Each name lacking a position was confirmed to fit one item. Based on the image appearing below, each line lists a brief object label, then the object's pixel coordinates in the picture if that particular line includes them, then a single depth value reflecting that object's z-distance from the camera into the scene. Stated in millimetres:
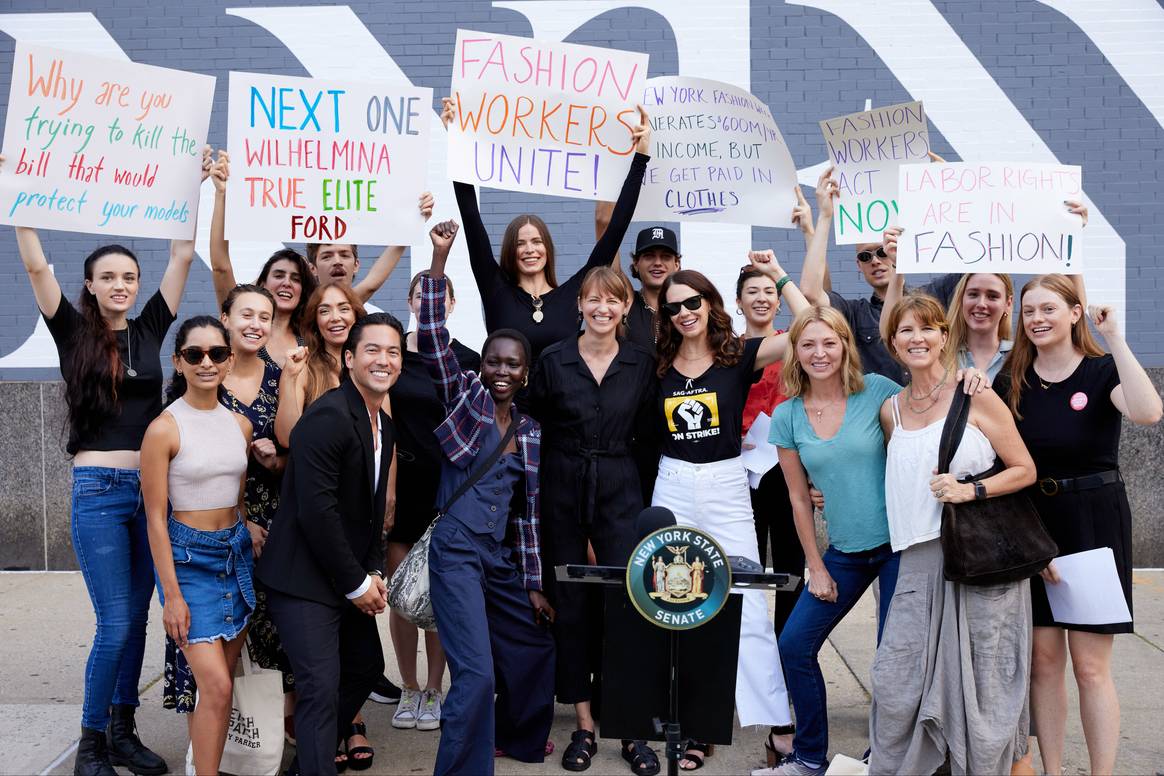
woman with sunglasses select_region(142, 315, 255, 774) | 4043
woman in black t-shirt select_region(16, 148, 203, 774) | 4438
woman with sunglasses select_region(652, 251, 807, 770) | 4703
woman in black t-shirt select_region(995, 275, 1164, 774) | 4113
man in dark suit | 4039
